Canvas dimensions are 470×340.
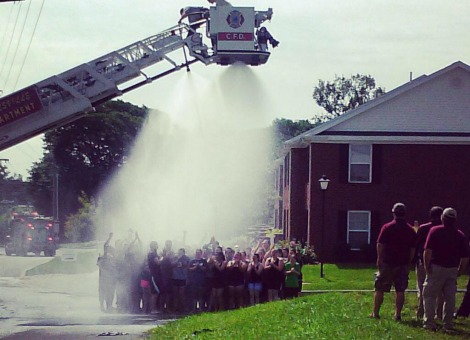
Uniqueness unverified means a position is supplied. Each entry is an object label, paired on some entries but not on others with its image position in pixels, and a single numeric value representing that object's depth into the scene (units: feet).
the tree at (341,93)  309.01
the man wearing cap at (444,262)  38.14
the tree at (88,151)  238.48
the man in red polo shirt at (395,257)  39.50
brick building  108.27
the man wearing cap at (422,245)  41.52
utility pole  211.00
